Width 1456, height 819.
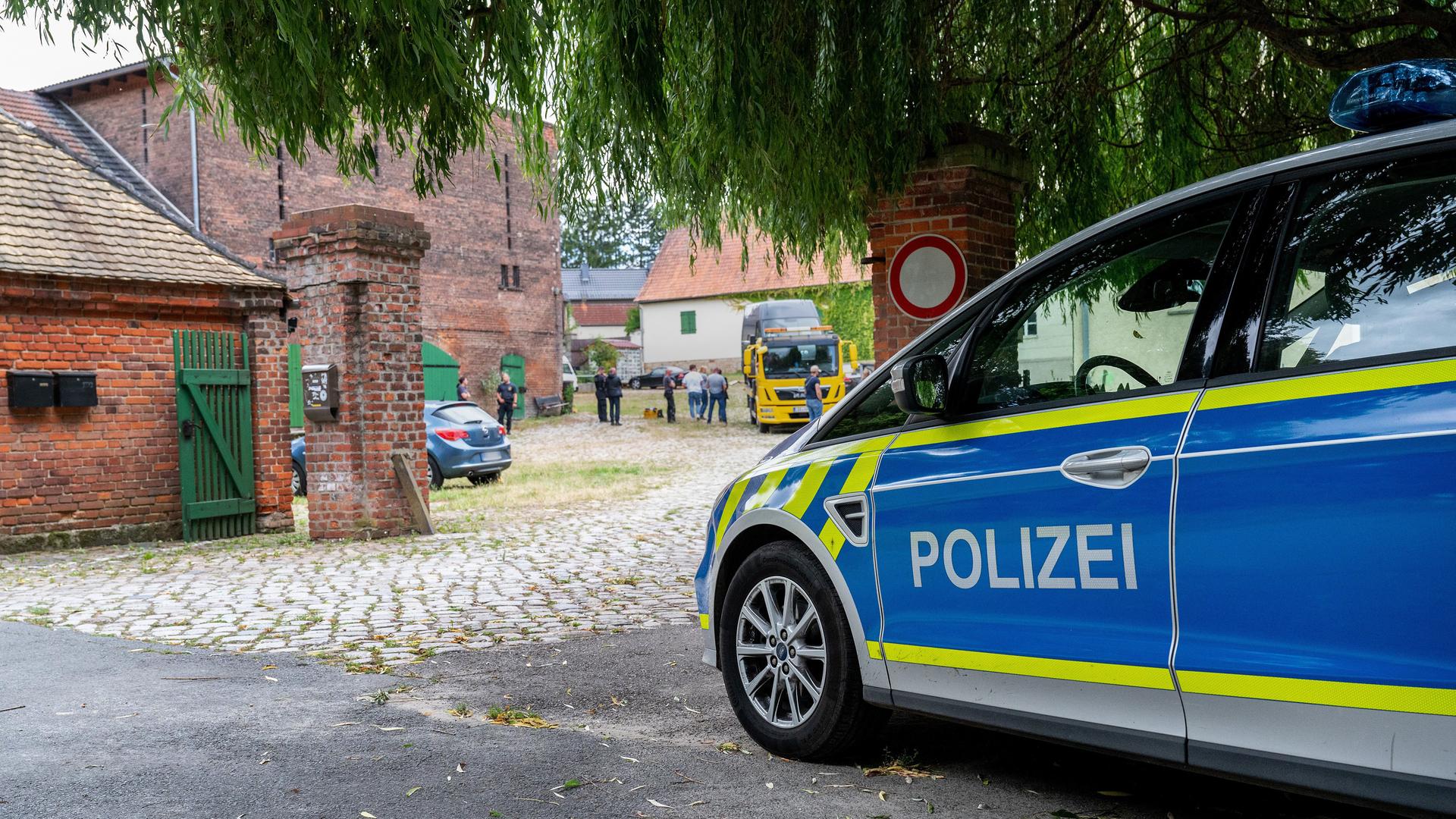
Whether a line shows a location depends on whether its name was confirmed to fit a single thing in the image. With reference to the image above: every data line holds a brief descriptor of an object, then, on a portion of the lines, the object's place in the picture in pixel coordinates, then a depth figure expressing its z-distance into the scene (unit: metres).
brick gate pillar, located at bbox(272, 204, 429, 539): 11.25
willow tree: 5.36
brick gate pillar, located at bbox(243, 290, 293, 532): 12.70
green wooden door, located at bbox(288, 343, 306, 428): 24.67
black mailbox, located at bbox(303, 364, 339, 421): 11.16
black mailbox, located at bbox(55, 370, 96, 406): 11.43
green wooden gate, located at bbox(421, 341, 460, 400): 32.62
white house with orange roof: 54.25
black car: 56.38
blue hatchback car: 17.77
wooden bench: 40.00
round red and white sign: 7.68
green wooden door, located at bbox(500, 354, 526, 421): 38.87
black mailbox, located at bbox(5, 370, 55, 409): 11.10
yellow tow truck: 28.97
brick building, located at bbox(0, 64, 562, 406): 28.66
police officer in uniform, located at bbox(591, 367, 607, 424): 34.69
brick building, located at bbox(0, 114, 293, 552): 11.27
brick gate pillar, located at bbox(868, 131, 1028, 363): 7.79
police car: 2.51
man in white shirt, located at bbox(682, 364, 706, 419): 34.62
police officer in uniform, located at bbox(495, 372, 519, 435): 31.67
